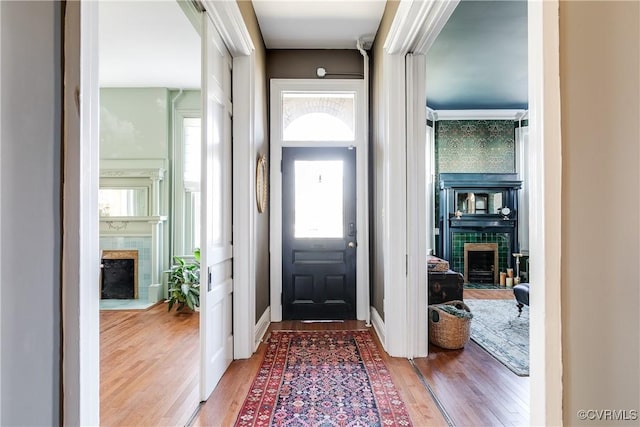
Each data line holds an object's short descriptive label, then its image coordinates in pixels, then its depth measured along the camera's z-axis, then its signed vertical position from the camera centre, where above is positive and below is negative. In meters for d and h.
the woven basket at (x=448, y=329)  2.99 -0.99
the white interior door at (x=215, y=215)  2.20 +0.01
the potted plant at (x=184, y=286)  4.18 -0.85
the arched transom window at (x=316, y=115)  3.93 +1.13
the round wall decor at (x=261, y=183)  3.14 +0.31
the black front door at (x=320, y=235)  3.84 -0.22
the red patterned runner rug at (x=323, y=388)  1.94 -1.12
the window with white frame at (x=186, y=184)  4.97 +0.45
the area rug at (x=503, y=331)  2.84 -1.19
